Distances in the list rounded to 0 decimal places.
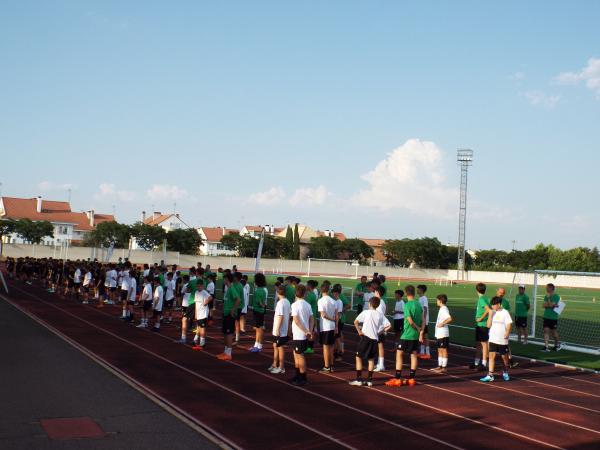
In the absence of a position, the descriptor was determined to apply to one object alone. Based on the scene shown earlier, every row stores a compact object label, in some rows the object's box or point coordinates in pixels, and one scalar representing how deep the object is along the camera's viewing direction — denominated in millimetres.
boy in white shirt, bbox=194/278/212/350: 14758
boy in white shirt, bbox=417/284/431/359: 14149
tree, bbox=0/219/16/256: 74812
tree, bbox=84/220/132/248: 82500
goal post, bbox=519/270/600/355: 20122
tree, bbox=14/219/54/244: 76000
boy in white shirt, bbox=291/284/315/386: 11094
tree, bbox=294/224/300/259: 93000
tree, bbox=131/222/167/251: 84000
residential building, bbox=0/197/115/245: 99125
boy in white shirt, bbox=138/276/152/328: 17852
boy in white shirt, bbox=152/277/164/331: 17734
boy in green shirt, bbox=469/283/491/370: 13773
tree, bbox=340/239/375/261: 100438
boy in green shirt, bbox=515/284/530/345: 18094
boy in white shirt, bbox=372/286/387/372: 12570
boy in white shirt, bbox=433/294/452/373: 13297
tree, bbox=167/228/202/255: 83125
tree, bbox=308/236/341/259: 98250
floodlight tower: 76438
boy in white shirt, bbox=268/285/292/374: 11945
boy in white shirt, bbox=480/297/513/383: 12777
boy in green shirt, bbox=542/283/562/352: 16969
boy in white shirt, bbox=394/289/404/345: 15755
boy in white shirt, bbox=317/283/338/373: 12695
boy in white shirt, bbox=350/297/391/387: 11312
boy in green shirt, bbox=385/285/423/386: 11875
